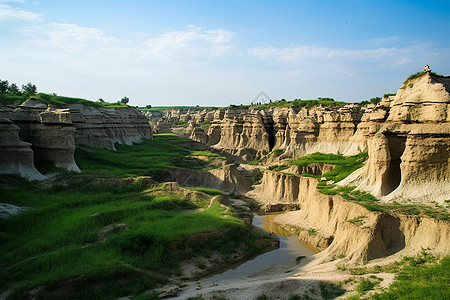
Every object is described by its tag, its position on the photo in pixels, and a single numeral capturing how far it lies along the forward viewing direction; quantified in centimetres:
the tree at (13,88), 6559
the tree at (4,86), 6200
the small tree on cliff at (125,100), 14418
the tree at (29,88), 7028
